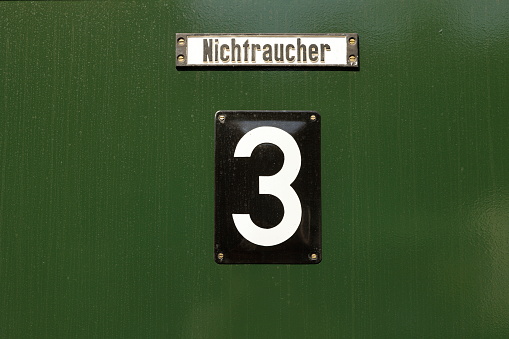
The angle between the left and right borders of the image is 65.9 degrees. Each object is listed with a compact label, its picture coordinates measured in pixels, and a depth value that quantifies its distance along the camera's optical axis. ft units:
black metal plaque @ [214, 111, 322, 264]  3.65
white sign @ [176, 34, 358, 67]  3.74
